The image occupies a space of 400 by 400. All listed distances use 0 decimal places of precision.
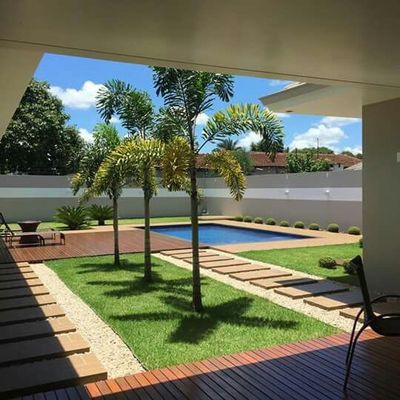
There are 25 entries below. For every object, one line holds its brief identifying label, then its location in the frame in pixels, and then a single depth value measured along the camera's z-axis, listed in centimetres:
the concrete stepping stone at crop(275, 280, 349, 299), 761
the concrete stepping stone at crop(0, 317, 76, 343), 538
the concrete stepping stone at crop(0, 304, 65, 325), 606
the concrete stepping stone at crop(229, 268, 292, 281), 898
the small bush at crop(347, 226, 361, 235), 1667
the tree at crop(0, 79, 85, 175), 2995
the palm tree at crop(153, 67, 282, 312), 675
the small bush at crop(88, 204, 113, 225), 2186
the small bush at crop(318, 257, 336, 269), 1000
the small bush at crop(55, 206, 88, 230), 1947
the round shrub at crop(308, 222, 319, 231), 1870
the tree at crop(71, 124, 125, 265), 1088
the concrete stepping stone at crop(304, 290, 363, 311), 683
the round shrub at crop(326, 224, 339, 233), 1791
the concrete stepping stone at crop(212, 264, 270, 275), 970
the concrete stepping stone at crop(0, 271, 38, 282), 884
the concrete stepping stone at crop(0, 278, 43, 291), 815
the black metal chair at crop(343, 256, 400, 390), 377
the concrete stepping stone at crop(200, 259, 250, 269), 1043
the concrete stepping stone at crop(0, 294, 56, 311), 671
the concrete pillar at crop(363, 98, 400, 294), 730
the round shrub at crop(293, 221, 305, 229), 1948
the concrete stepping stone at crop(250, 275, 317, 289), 834
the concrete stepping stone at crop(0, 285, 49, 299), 740
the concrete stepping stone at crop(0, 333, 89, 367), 471
